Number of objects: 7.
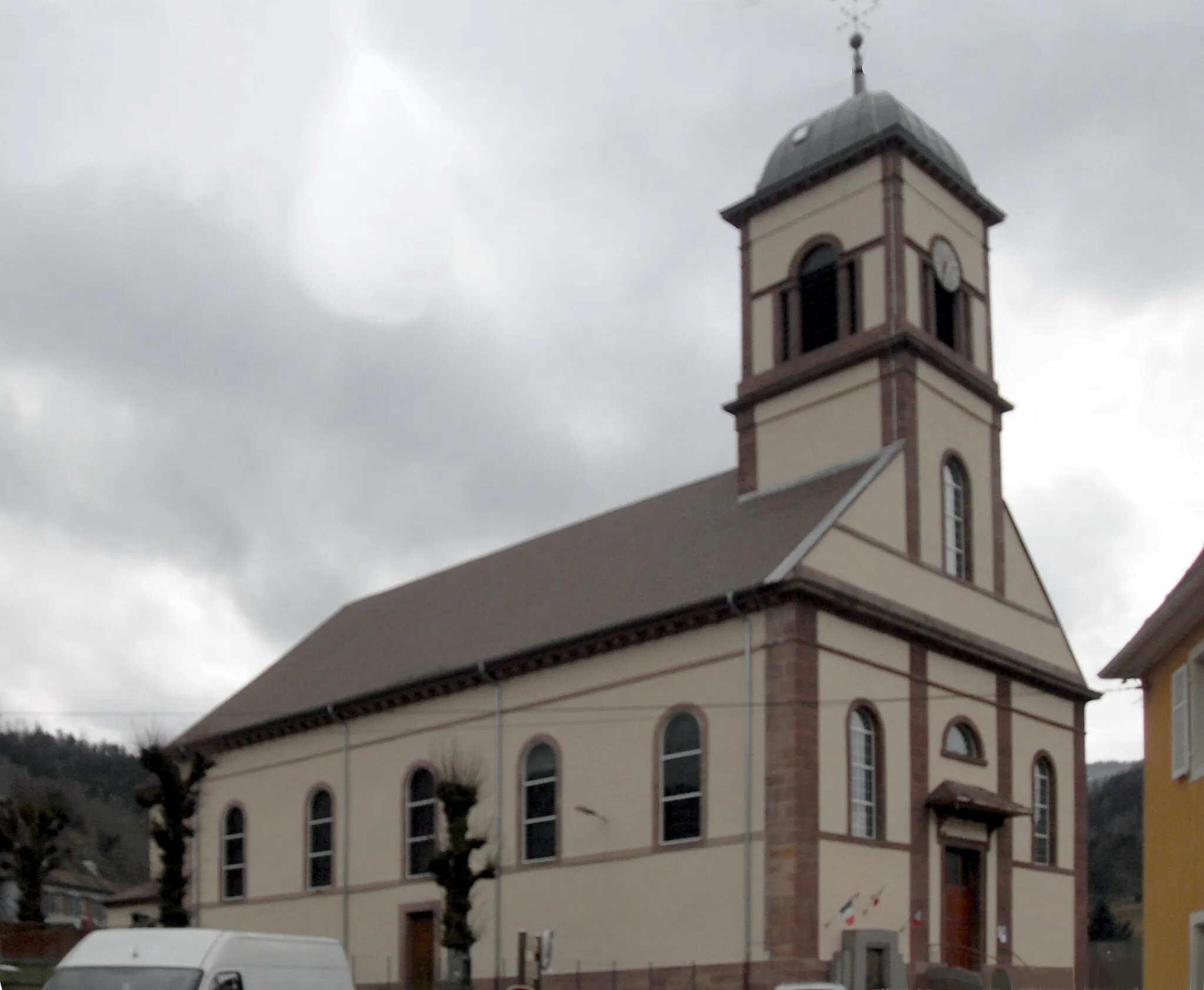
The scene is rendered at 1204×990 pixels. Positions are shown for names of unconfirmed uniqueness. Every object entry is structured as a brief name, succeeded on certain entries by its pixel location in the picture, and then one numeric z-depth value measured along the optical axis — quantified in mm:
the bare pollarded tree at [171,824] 38625
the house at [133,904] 53281
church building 32594
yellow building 20859
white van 21062
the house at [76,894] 113000
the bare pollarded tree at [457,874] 33344
